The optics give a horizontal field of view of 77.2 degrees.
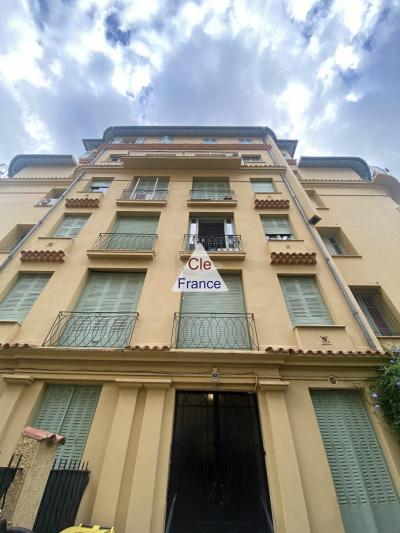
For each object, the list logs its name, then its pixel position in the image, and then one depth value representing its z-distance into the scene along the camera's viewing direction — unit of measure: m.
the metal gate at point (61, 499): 3.88
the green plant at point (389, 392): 4.74
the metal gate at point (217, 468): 4.82
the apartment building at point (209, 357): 4.48
